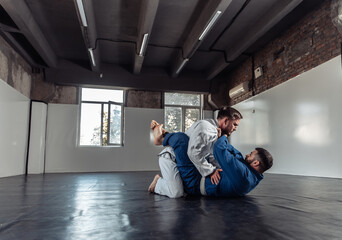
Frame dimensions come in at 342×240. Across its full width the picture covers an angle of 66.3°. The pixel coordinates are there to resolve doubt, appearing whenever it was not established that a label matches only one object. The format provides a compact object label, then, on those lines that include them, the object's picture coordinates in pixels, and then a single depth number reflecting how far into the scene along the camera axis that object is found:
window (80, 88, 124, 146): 9.02
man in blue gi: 2.34
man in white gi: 2.46
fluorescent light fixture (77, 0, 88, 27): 4.47
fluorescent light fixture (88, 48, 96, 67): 6.78
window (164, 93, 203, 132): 9.73
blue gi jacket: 2.32
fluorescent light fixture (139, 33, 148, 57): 5.86
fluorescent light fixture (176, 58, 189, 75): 7.20
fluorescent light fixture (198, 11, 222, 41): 4.89
